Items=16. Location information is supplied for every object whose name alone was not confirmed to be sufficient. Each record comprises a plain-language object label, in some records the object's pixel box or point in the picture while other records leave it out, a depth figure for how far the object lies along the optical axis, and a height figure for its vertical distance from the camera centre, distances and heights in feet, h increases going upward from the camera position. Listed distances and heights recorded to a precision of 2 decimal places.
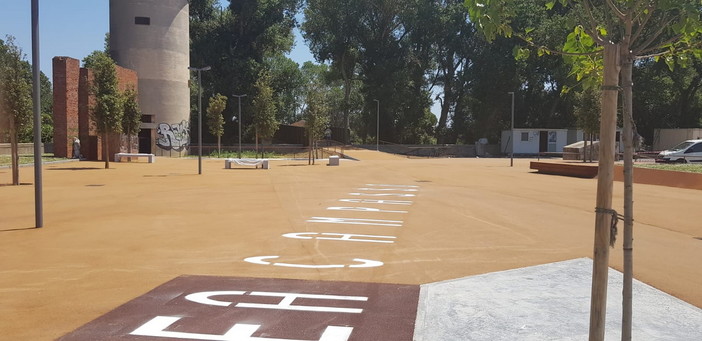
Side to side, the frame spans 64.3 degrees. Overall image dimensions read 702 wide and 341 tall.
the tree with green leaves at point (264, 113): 155.02 +8.65
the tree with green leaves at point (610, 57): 11.00 +1.83
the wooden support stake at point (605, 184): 11.05 -0.75
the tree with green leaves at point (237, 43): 202.69 +37.53
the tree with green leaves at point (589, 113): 136.05 +8.34
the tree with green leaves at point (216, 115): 140.97 +7.24
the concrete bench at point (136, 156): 128.59 -3.15
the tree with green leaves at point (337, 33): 224.74 +45.61
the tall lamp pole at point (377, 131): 220.23 +5.72
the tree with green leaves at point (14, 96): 67.05 +5.41
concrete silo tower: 156.87 +24.69
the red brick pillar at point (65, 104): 122.83 +8.46
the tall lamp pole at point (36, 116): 37.55 +1.71
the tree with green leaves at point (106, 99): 107.45 +8.27
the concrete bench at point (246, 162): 114.93 -3.81
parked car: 121.29 -1.25
